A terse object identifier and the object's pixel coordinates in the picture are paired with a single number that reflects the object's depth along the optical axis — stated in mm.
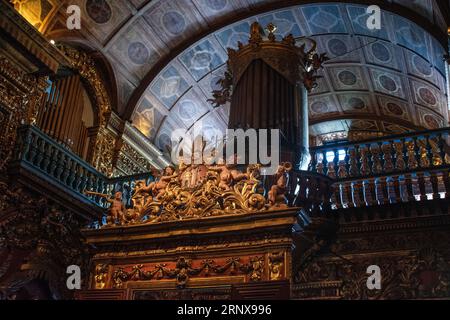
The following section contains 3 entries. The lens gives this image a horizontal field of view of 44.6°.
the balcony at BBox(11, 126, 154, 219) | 8430
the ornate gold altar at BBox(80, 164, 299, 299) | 4586
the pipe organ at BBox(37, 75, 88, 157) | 9836
